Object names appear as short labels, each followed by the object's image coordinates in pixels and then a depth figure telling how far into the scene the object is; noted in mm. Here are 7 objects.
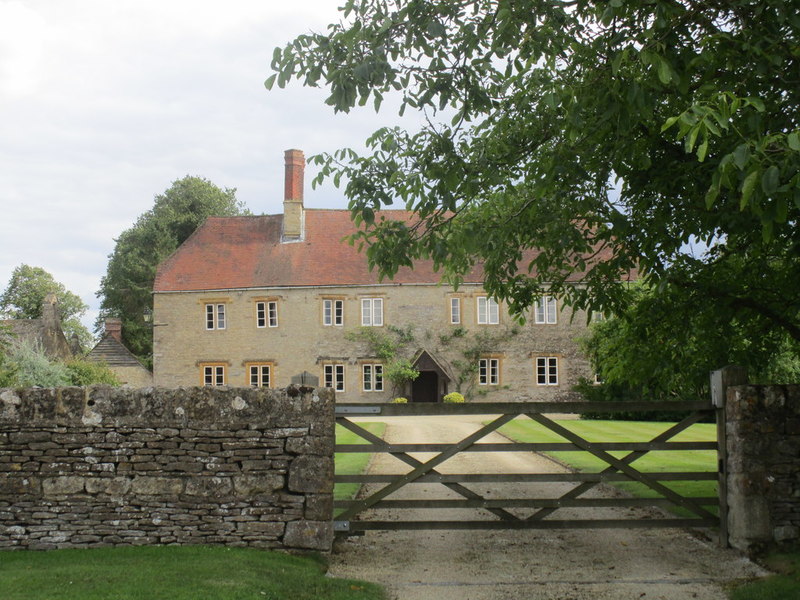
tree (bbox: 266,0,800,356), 7238
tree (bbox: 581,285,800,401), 10984
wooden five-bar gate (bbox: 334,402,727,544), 8836
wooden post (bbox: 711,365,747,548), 8859
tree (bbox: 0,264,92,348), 69312
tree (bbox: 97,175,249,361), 57844
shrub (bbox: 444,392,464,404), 40562
